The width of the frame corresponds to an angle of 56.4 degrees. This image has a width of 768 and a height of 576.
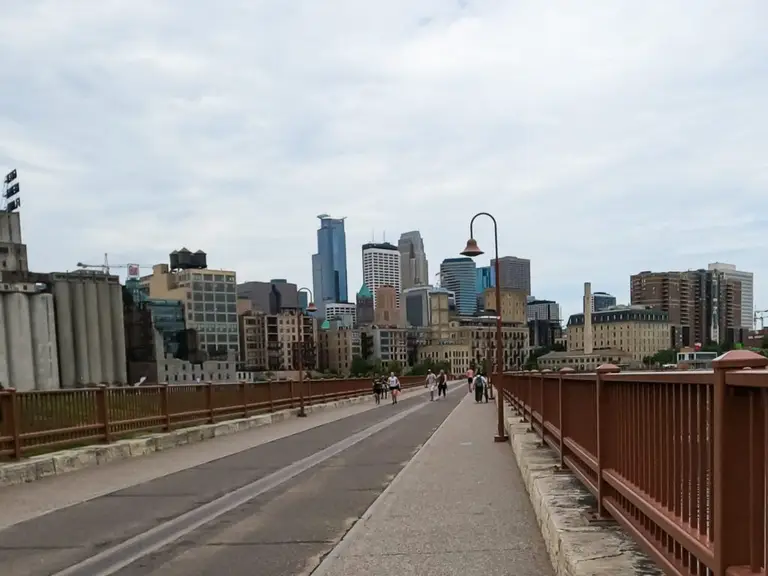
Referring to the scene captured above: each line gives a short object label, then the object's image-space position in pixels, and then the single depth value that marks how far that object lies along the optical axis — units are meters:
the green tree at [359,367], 150.96
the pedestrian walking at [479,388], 36.74
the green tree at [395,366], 143.25
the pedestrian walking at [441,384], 46.38
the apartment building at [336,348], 179.62
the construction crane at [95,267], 194.88
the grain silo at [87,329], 124.00
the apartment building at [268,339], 176.43
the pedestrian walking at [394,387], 37.53
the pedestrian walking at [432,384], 41.86
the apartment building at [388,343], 176.12
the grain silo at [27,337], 110.31
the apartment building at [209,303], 173.38
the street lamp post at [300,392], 26.06
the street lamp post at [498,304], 16.38
